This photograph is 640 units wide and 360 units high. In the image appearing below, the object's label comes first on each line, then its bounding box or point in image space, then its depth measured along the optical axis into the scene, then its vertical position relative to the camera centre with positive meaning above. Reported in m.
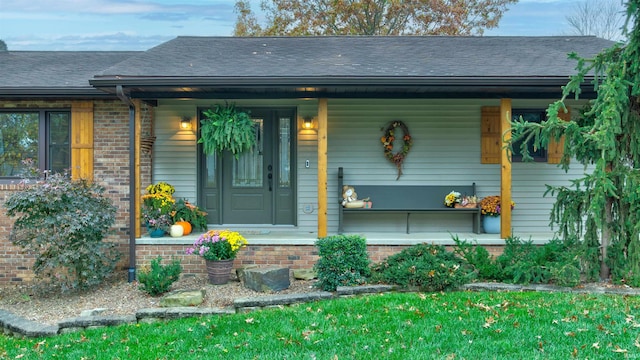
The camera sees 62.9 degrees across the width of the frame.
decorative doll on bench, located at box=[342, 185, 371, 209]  8.32 -0.25
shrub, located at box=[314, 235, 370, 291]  6.20 -0.93
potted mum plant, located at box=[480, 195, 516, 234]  8.16 -0.45
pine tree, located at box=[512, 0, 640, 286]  5.71 +0.30
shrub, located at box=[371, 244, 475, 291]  5.91 -0.99
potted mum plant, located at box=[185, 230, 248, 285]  6.80 -0.87
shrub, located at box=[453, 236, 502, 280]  6.32 -0.94
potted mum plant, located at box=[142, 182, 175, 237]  7.60 -0.37
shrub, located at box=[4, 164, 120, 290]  6.62 -0.57
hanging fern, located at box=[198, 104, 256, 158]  7.89 +0.83
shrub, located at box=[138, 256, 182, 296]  6.29 -1.13
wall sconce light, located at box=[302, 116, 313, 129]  8.73 +1.05
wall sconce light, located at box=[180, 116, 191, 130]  8.70 +1.03
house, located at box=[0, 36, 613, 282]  7.38 +0.90
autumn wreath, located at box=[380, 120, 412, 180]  8.73 +0.71
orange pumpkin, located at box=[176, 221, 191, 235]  7.90 -0.62
